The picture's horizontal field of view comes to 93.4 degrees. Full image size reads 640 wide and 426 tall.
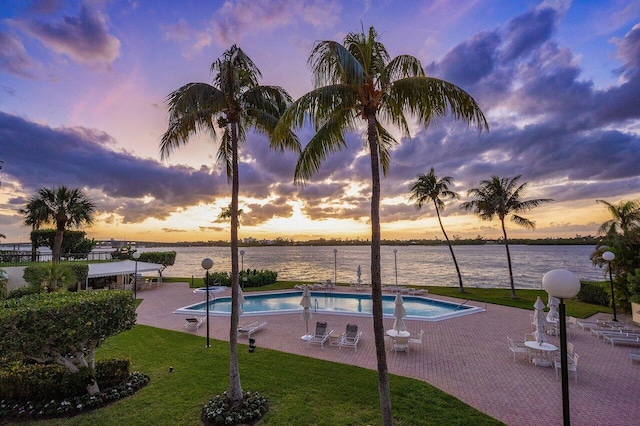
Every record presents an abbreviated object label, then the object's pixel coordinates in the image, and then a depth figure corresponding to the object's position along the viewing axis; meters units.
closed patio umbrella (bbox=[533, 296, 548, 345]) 10.43
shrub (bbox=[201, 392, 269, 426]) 6.95
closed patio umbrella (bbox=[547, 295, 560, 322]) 14.00
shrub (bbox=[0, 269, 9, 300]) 12.97
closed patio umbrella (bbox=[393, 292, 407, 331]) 11.99
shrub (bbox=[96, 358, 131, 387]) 8.80
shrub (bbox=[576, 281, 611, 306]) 20.09
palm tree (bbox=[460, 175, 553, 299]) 23.88
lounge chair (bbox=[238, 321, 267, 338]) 13.93
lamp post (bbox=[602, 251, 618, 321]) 14.42
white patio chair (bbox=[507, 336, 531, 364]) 10.63
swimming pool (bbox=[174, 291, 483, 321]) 18.42
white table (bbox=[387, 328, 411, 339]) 11.69
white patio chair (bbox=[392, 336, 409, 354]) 11.62
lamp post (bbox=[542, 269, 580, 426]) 5.02
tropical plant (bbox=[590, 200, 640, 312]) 16.34
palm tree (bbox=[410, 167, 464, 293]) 26.39
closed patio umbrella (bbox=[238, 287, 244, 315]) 15.01
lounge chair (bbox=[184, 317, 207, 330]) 15.28
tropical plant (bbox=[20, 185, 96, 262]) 23.30
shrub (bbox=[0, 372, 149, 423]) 7.35
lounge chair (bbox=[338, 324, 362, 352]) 12.34
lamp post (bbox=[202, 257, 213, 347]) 12.19
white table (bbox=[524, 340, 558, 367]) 10.02
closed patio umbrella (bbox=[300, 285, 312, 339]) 13.47
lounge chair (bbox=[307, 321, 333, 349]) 12.74
